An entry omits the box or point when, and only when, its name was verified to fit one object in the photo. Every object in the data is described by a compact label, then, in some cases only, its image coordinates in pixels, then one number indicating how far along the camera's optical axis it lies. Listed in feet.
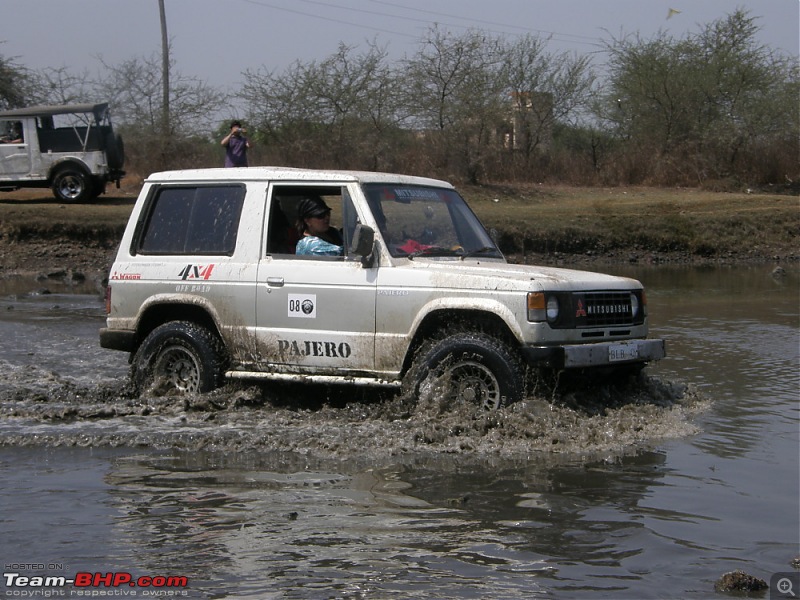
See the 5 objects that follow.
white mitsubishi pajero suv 23.86
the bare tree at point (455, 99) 96.43
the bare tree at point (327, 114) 96.99
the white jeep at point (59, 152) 81.10
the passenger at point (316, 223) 27.22
